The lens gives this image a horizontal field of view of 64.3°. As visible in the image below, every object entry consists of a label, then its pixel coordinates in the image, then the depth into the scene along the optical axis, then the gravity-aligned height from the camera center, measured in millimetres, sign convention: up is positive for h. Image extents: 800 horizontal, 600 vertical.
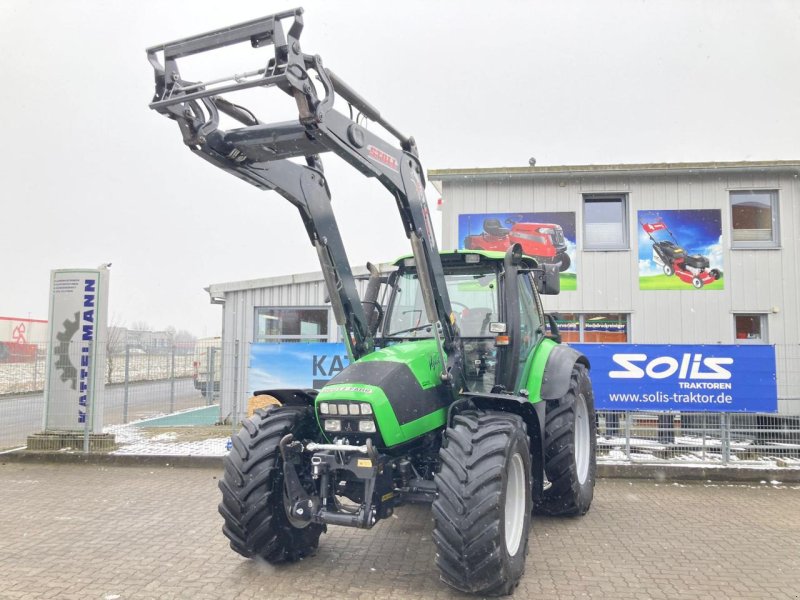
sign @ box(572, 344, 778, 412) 8273 -495
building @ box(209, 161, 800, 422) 11570 +1900
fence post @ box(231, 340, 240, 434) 10078 -746
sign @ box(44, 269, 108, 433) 9594 -193
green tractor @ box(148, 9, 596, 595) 3900 -376
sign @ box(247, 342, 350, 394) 10055 -416
